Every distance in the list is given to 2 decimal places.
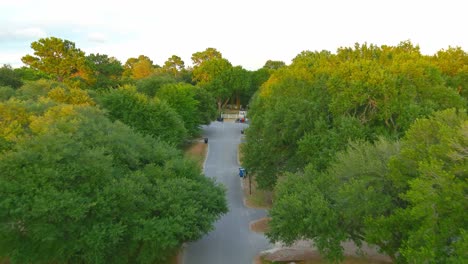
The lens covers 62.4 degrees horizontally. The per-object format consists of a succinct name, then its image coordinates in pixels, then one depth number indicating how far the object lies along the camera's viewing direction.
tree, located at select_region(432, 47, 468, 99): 27.34
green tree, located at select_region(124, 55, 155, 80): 75.00
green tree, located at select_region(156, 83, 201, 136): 44.25
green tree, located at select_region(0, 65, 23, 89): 42.69
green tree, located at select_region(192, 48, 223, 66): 82.75
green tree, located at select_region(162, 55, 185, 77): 82.38
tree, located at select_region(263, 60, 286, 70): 91.49
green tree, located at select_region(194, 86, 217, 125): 51.62
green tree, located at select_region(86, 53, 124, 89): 43.88
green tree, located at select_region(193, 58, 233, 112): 66.75
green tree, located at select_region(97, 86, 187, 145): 32.56
